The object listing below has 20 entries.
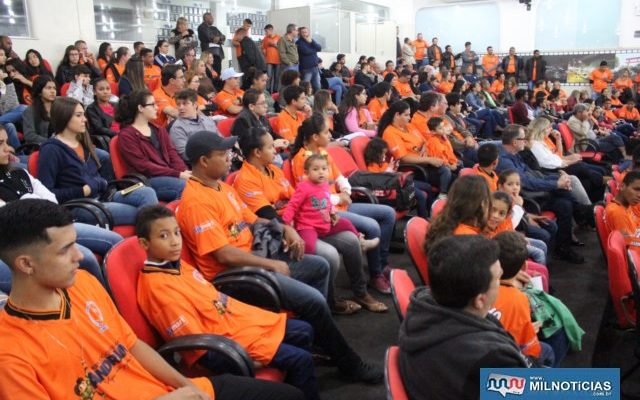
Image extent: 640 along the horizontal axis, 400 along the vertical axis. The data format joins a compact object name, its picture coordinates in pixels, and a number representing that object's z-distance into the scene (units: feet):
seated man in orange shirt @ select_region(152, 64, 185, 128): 17.43
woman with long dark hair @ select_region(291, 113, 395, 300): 12.00
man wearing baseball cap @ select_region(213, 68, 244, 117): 19.17
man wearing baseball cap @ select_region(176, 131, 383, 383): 7.68
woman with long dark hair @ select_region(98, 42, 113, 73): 24.95
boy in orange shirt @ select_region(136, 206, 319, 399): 6.22
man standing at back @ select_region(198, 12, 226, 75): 29.63
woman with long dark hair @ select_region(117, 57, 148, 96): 18.53
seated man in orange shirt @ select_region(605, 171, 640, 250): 9.93
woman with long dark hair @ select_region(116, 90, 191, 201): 11.67
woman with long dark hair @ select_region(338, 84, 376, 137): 19.92
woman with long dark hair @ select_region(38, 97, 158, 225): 10.03
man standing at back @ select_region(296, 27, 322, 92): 31.50
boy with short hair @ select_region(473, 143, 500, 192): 12.55
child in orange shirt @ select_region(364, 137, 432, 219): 14.57
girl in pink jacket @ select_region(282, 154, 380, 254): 10.14
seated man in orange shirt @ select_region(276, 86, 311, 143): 16.49
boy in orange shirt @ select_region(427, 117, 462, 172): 16.57
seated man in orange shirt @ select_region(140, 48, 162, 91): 22.72
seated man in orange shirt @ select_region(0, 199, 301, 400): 4.39
